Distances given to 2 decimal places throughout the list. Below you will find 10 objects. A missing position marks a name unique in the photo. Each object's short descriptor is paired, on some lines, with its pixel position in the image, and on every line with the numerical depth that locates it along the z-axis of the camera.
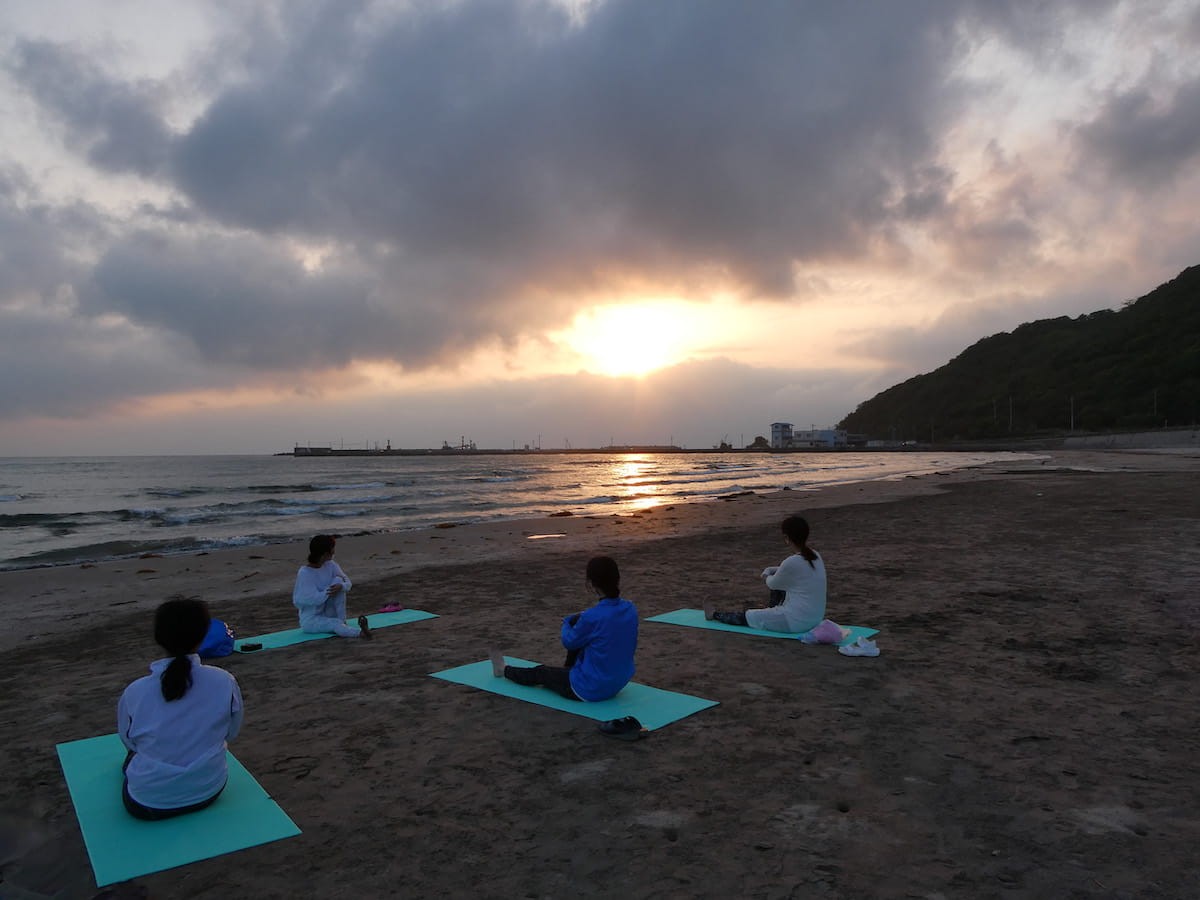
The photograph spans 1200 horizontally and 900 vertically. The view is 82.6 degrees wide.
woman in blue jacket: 5.09
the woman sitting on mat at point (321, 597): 7.52
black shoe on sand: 4.50
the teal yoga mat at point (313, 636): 7.36
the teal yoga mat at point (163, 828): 3.27
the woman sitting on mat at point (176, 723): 3.57
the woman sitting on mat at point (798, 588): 6.89
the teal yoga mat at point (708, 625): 6.95
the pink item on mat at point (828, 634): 6.68
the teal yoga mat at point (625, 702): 4.95
